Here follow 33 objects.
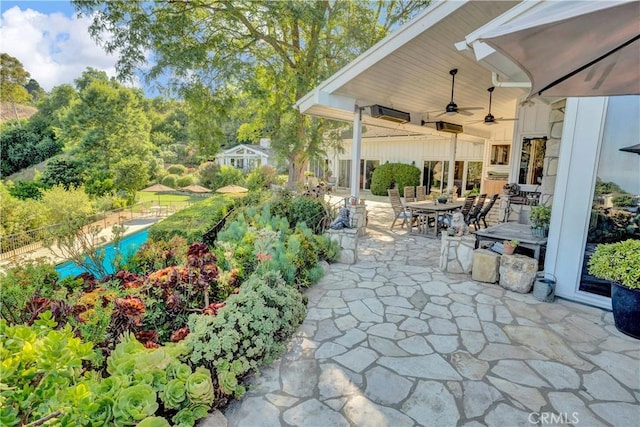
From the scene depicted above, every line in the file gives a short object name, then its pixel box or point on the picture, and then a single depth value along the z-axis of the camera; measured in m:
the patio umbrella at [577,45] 1.78
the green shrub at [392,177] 17.28
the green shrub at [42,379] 1.64
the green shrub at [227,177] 23.82
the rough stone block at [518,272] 4.68
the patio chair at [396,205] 9.15
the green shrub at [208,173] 24.86
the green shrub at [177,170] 28.09
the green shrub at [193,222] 6.47
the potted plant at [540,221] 5.41
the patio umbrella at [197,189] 18.86
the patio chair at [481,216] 8.51
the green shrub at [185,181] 25.19
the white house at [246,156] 30.52
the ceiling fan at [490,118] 8.67
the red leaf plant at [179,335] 2.80
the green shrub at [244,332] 2.49
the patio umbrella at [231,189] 16.95
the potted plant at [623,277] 3.42
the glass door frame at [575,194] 4.13
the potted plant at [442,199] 8.95
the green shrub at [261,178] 19.78
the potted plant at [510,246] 4.96
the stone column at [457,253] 5.49
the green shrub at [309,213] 7.74
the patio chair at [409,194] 10.16
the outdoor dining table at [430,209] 8.25
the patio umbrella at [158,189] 17.09
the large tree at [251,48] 8.82
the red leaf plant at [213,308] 3.06
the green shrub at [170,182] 24.95
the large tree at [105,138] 18.39
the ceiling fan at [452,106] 7.29
